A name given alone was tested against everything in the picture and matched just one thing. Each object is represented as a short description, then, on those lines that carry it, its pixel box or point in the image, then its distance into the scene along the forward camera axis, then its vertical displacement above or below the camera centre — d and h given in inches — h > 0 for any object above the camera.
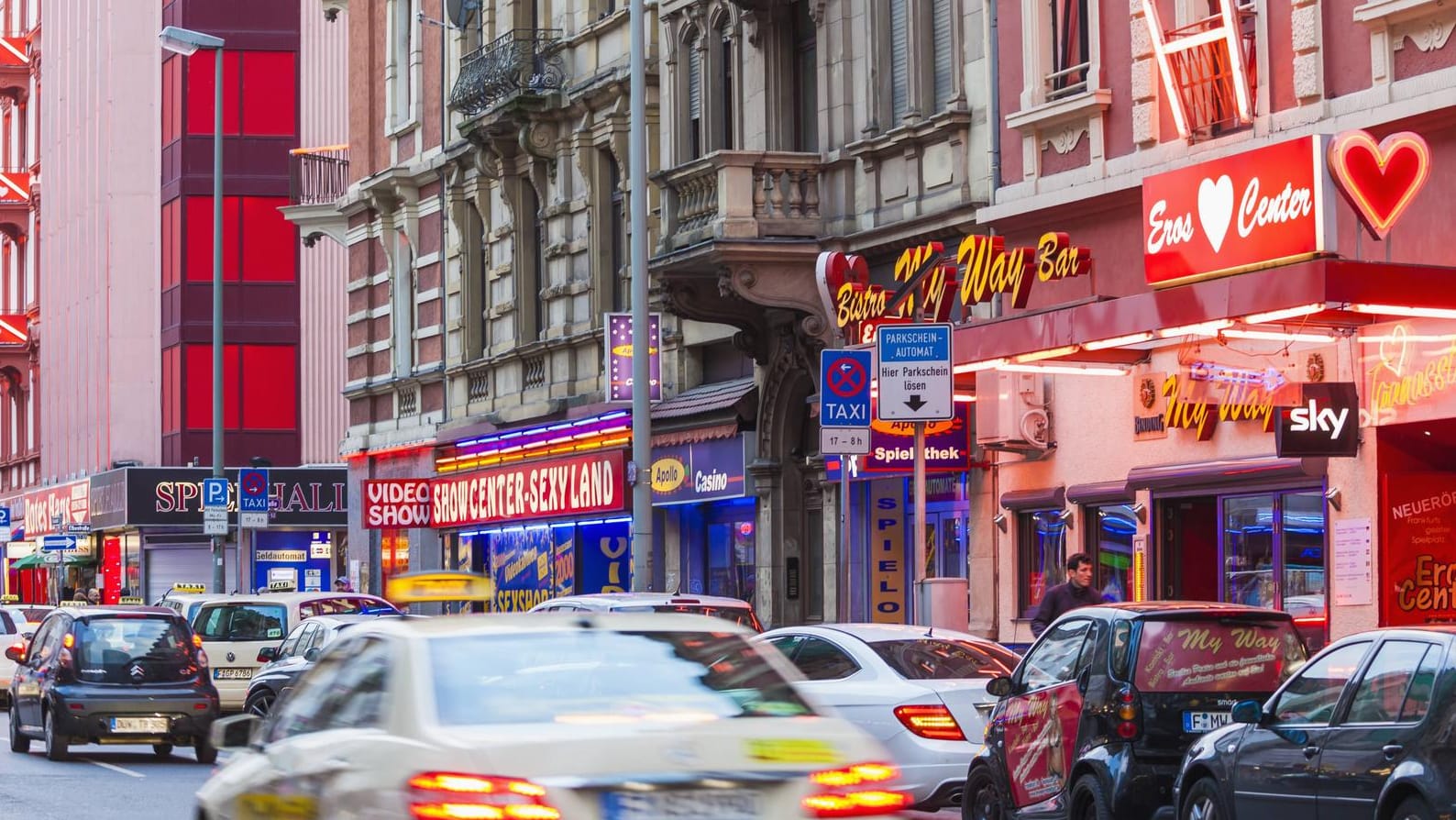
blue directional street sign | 2432.3 -11.8
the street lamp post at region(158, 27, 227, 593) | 1729.8 +206.4
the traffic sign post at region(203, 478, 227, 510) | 1728.6 +25.2
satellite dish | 1617.9 +338.3
